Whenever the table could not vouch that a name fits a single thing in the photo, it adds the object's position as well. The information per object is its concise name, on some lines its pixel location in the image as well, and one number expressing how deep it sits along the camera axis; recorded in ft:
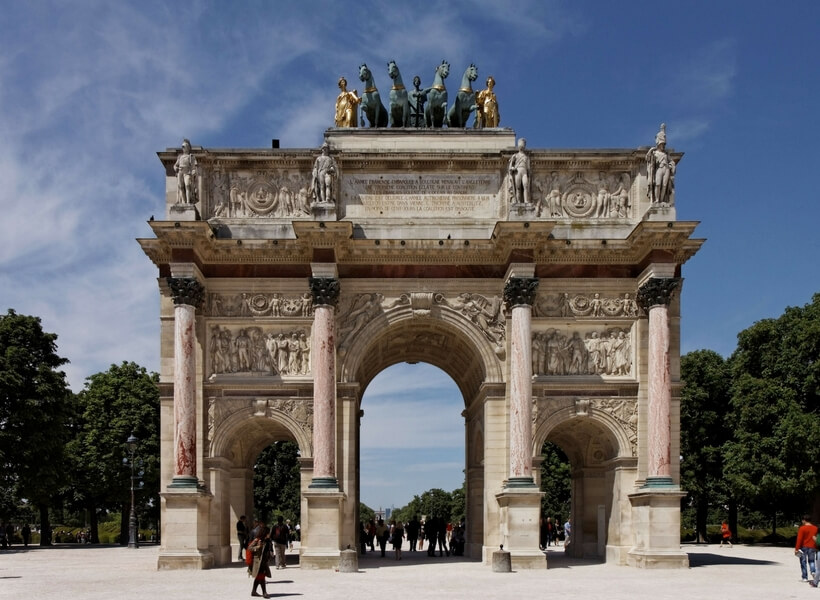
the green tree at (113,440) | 180.14
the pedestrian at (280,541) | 94.43
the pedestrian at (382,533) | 117.67
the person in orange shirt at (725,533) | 139.85
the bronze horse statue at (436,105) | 107.76
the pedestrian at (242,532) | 100.58
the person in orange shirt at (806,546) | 78.33
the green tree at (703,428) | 173.37
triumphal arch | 96.99
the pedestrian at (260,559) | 64.34
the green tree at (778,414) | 141.59
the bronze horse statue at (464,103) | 107.14
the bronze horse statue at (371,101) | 107.55
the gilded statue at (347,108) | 106.83
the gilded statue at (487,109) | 106.83
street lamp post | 153.73
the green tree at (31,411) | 149.28
